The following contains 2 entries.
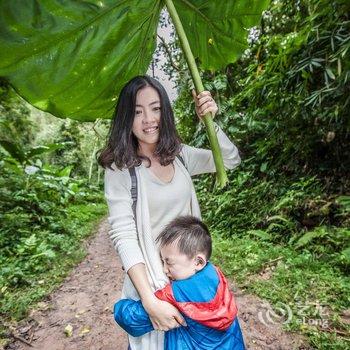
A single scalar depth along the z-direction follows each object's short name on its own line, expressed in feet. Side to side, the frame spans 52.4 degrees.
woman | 3.80
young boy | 3.73
